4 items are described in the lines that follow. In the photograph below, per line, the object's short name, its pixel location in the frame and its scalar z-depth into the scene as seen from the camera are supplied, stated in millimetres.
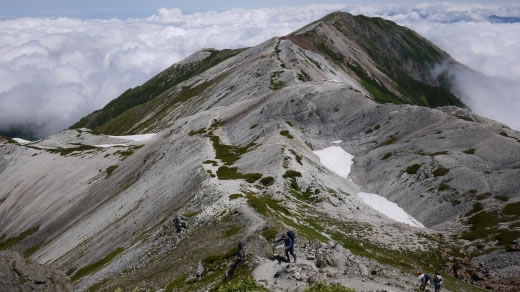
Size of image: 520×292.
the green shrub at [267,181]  73062
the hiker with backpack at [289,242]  30766
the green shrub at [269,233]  38959
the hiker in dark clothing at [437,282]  35875
